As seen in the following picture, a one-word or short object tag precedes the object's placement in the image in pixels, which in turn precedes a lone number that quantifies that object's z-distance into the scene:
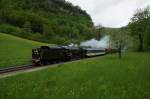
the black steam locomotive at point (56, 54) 13.99
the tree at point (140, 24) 31.49
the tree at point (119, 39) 23.40
